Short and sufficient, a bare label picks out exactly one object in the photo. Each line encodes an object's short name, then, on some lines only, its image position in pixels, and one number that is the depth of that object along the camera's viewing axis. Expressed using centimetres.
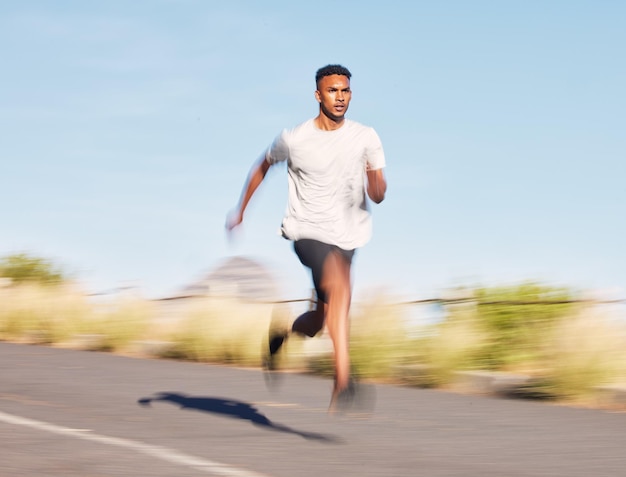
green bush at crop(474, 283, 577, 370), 1151
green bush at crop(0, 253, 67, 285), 2225
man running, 636
